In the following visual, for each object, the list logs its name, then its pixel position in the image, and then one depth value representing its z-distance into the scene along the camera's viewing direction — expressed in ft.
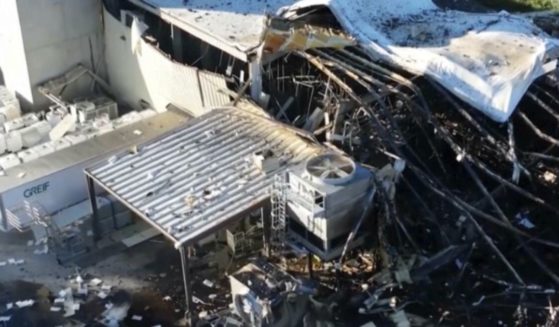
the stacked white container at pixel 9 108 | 107.24
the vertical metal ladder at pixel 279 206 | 77.77
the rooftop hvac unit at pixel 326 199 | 75.46
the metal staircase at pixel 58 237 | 87.15
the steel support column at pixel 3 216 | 87.52
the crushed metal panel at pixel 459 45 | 86.12
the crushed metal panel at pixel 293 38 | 88.89
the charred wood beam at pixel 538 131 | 83.71
